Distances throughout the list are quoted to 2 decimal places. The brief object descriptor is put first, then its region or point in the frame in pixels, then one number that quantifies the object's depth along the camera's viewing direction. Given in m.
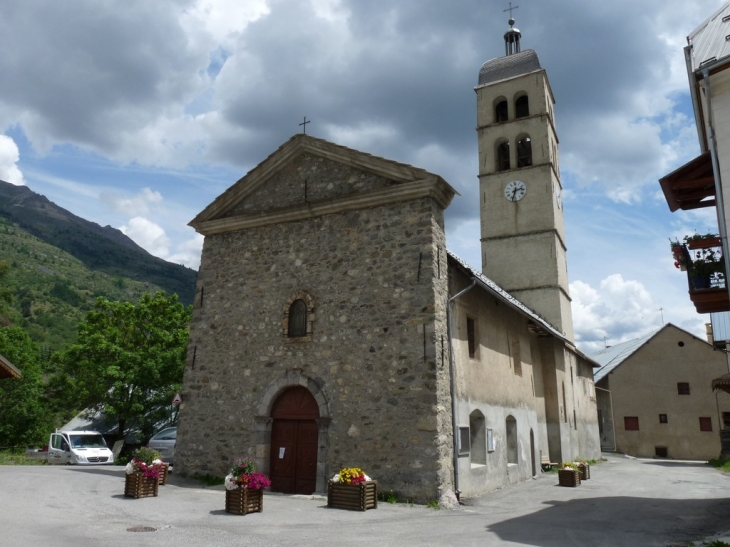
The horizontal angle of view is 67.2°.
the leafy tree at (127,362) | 23.44
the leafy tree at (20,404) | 29.09
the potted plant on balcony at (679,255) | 10.85
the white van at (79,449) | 20.97
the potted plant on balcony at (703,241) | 10.64
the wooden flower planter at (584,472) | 17.47
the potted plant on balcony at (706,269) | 10.49
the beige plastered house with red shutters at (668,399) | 32.91
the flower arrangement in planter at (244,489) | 9.45
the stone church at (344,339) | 11.81
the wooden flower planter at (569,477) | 15.89
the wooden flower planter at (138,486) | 10.73
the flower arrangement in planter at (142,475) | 10.76
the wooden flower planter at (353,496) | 10.23
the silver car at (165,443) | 18.98
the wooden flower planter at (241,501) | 9.42
